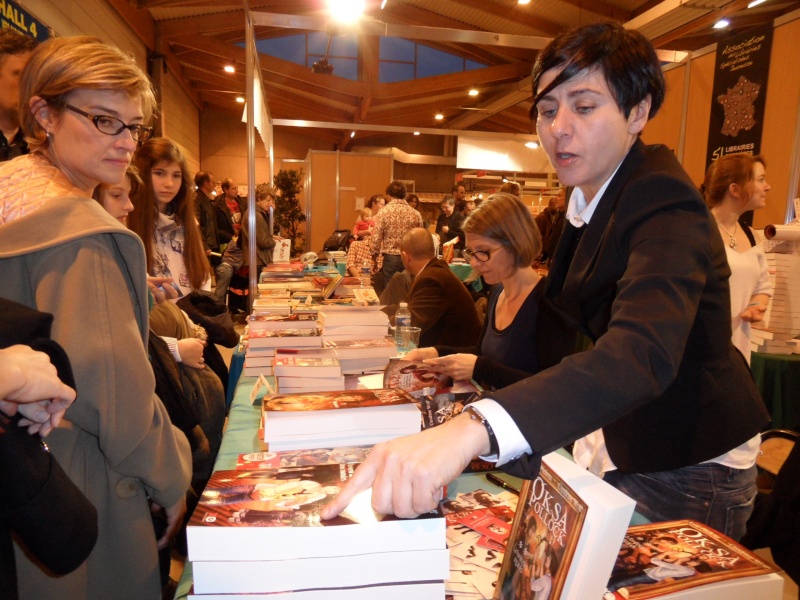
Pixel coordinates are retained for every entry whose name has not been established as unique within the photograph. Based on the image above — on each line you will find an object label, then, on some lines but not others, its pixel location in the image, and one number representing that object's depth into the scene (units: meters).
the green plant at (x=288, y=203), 11.03
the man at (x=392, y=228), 5.37
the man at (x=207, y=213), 6.12
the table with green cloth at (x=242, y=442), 1.07
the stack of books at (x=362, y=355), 1.78
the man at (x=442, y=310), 2.63
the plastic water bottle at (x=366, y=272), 3.66
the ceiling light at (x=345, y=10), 3.34
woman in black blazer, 0.59
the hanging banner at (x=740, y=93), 3.46
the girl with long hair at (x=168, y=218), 2.19
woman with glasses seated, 1.97
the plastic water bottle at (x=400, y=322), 2.32
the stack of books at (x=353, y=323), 2.01
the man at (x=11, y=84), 1.76
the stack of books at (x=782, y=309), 2.92
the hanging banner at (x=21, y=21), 3.35
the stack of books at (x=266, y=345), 1.83
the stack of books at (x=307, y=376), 1.50
